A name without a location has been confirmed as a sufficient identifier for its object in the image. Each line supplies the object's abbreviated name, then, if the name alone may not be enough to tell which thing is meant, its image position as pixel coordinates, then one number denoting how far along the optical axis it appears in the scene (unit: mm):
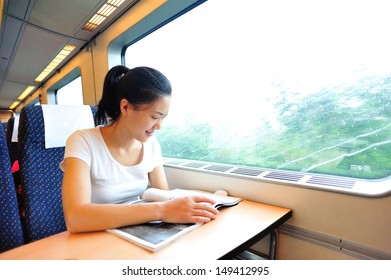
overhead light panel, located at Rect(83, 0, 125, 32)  1847
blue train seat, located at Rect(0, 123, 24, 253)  844
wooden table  572
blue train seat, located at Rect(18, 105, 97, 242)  930
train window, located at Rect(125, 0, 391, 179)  843
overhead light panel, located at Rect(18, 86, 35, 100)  4748
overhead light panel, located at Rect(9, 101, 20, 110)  6448
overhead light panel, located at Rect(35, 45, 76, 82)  2734
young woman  695
